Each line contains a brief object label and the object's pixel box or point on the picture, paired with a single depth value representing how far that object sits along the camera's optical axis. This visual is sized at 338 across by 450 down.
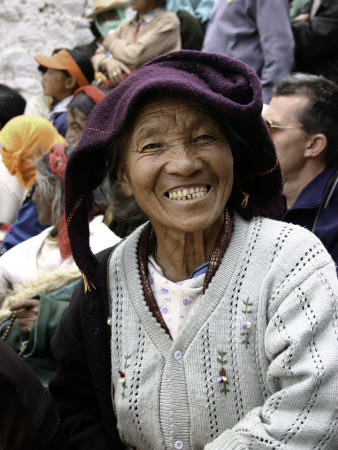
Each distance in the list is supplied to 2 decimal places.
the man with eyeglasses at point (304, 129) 3.08
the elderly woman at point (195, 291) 1.42
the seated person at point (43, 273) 2.79
